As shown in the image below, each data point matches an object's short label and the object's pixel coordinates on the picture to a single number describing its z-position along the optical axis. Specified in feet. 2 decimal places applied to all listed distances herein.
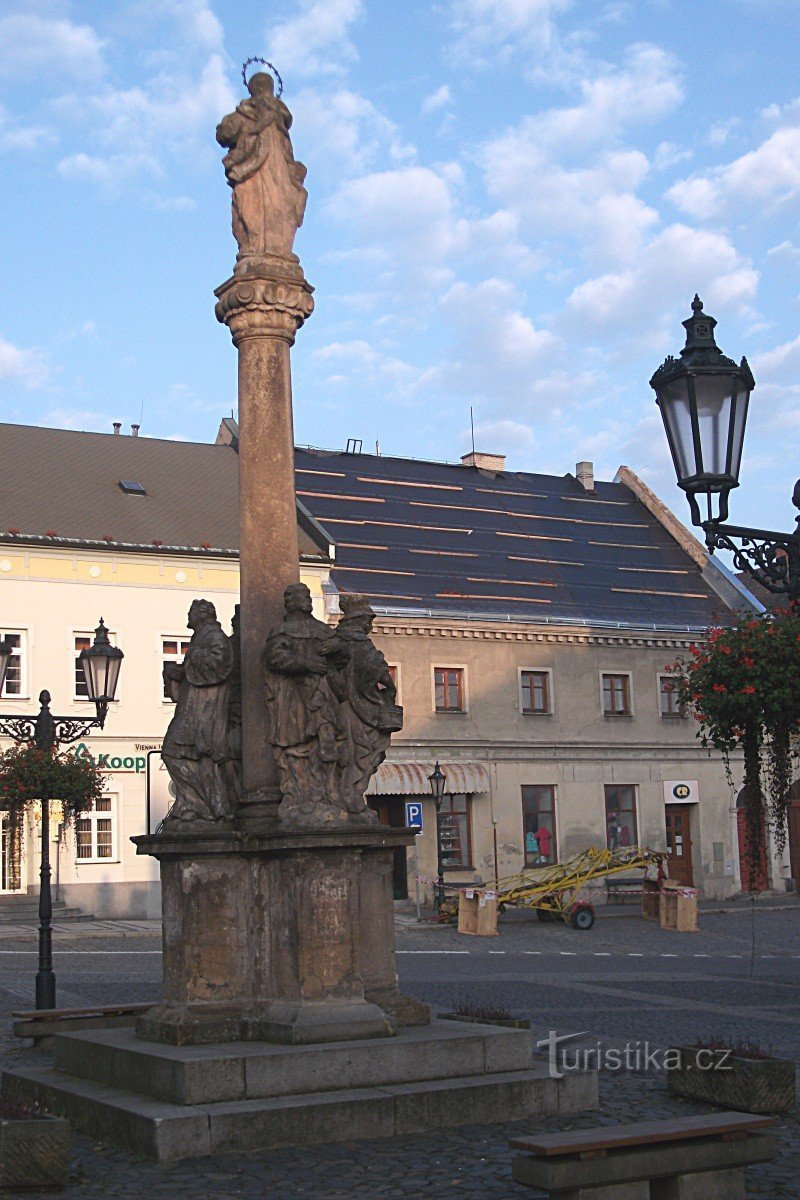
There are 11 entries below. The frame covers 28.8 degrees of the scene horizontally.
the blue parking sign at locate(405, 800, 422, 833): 111.96
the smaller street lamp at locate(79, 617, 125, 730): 55.26
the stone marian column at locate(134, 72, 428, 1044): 31.48
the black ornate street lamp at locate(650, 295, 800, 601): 22.62
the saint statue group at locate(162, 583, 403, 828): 32.63
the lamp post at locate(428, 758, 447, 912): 110.75
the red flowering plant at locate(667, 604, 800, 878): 33.58
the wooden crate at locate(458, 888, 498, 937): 98.94
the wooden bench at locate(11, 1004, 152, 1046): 40.93
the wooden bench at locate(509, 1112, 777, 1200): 21.07
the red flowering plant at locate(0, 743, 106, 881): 81.46
